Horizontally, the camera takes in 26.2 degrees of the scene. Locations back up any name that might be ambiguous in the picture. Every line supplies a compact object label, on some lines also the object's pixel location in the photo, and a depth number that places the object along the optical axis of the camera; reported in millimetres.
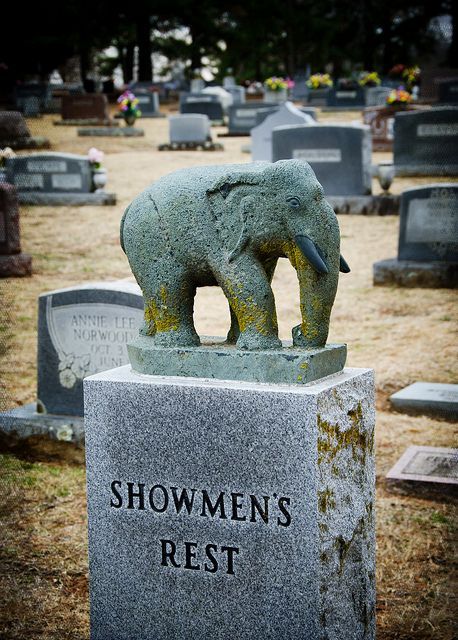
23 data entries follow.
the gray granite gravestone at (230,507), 3525
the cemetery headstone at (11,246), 11844
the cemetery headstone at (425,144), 18188
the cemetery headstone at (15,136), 24141
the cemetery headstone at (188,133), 23875
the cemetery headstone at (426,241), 10953
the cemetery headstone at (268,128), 19734
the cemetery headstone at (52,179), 16609
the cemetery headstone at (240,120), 27312
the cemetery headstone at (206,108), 30844
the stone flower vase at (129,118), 28047
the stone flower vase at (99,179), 16594
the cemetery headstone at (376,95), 33156
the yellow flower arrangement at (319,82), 39312
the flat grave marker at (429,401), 6891
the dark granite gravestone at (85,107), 30156
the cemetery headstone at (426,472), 5645
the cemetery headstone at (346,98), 35750
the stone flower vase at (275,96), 34719
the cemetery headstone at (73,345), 6449
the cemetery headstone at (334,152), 15172
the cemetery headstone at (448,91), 31391
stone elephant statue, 3617
